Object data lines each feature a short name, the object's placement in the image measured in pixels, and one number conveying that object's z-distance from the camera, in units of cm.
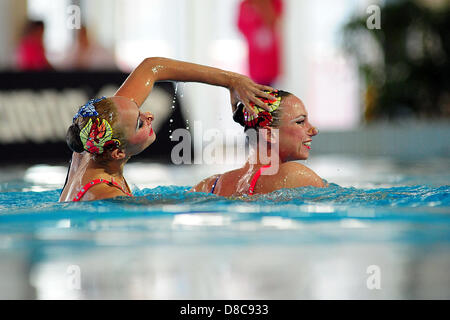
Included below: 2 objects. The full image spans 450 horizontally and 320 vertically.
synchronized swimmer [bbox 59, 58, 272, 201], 632
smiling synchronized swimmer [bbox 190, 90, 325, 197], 679
